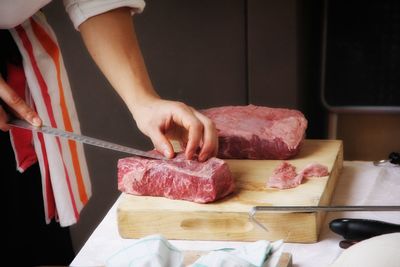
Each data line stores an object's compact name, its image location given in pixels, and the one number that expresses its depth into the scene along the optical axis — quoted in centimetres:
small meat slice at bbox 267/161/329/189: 190
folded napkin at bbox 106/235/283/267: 164
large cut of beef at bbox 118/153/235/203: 187
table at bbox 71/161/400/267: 179
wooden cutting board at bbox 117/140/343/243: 182
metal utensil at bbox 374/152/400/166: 212
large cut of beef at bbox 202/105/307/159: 206
